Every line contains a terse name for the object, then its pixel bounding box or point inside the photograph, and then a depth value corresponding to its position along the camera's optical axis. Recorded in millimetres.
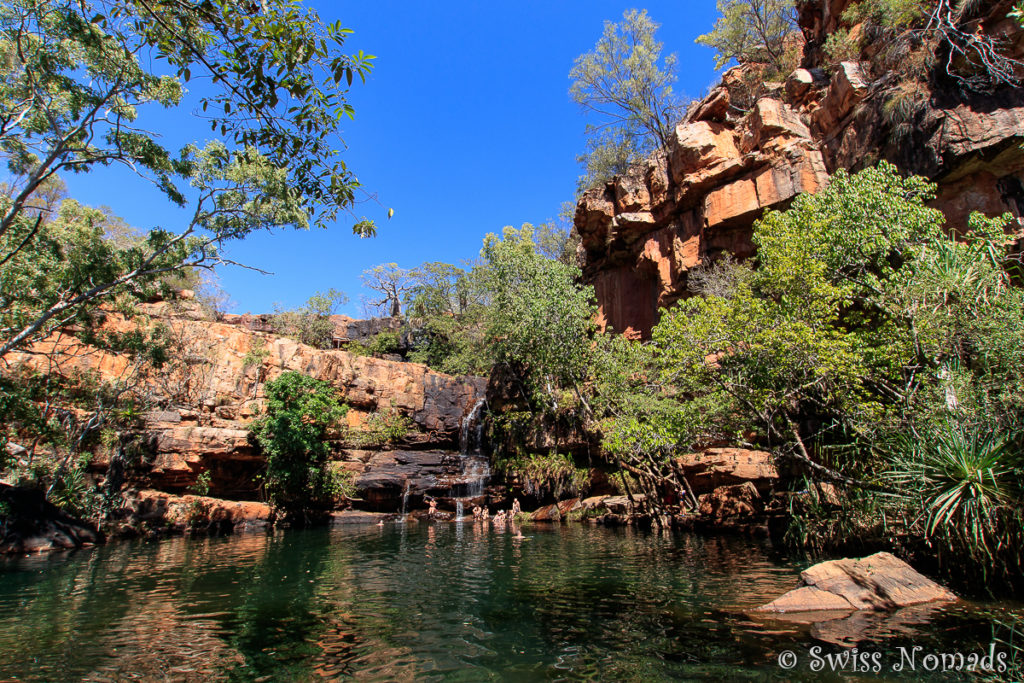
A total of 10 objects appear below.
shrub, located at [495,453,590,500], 24281
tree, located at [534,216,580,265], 41031
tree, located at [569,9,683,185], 31281
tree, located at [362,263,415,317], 46719
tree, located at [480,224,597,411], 25500
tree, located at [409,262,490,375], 35312
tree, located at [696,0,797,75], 29172
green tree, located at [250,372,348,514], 23531
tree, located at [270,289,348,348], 41281
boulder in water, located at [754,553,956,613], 7660
